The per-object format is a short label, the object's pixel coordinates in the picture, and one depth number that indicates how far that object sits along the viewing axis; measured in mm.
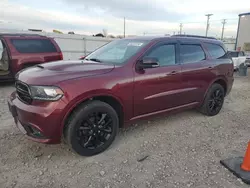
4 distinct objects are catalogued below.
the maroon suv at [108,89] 2713
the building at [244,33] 22172
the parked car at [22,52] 6816
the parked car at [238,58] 13377
